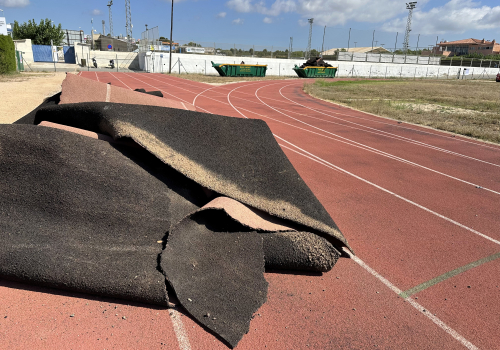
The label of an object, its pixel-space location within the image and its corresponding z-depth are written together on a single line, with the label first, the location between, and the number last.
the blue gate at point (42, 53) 44.66
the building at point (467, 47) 95.12
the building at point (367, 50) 73.00
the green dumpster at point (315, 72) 38.97
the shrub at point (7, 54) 23.25
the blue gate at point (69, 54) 45.69
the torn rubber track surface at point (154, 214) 2.77
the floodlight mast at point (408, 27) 65.59
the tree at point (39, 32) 52.91
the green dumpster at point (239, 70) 33.29
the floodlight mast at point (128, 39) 47.89
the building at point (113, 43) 56.97
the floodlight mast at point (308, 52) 61.27
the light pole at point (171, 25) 34.26
